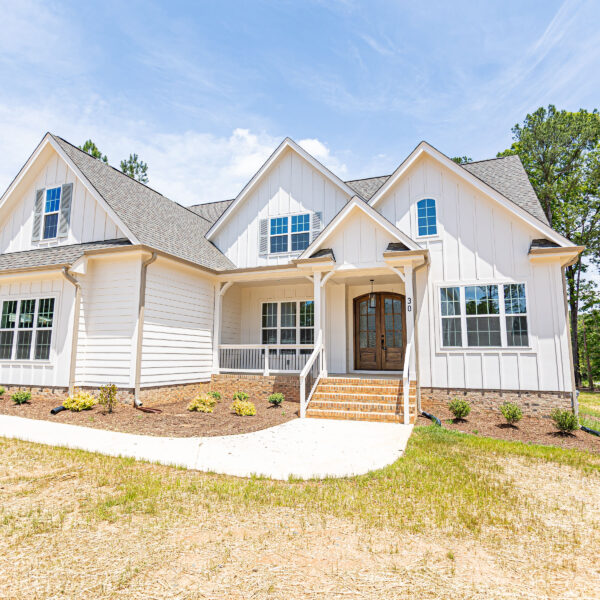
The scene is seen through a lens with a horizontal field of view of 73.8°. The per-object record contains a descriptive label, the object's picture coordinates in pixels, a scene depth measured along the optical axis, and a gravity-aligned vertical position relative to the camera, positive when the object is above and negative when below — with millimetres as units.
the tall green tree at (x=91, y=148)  24516 +12553
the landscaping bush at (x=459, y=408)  9133 -1234
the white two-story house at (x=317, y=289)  10273 +1851
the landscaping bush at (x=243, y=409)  9508 -1311
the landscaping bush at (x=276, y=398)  10539 -1163
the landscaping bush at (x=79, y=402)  9500 -1180
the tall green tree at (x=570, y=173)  23078 +10776
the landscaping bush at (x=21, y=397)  10203 -1130
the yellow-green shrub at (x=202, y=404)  9914 -1268
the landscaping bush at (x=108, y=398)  9516 -1066
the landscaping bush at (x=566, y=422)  7934 -1319
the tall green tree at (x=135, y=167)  29233 +13569
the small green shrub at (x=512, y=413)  8719 -1280
